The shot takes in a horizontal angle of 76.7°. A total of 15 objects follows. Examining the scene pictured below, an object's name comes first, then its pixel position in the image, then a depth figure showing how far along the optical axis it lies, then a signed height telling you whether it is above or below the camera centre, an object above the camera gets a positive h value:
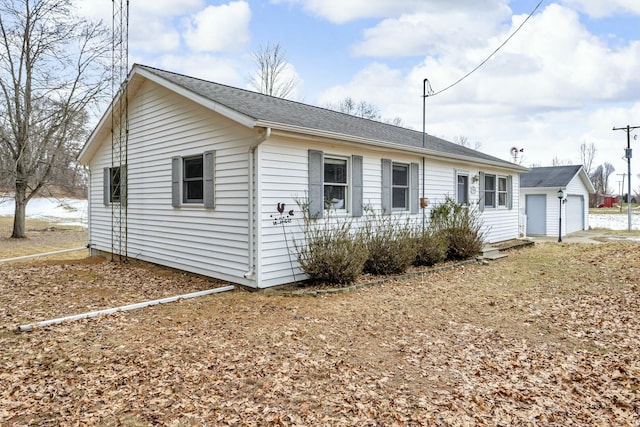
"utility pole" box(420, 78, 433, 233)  10.76 +3.31
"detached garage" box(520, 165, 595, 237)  19.81 +0.51
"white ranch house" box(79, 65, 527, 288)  7.09 +0.74
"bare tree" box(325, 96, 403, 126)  33.53 +8.49
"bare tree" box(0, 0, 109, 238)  15.84 +5.18
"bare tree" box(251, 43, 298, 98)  27.39 +9.31
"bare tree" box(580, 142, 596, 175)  56.19 +7.88
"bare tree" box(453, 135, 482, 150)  43.77 +7.47
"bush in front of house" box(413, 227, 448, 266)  9.56 -0.95
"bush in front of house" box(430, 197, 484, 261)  10.54 -0.55
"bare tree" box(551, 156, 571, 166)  59.41 +7.09
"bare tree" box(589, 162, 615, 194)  64.51 +5.39
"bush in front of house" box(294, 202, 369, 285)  7.30 -0.83
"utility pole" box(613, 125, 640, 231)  21.70 +2.99
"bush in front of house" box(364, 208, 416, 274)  8.48 -0.82
